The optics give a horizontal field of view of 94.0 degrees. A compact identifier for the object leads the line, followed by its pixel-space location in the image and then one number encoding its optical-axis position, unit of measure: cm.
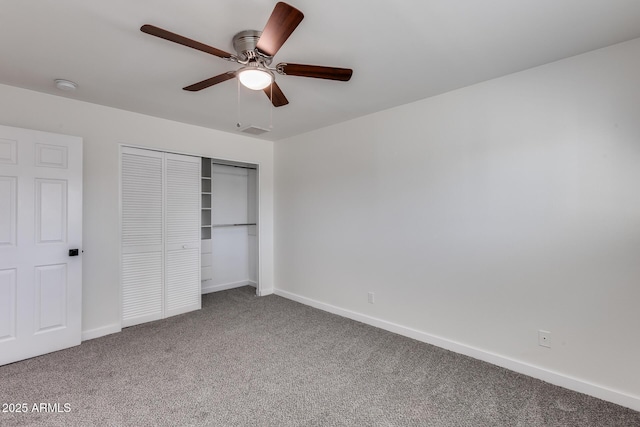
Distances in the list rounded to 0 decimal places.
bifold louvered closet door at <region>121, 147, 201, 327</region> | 347
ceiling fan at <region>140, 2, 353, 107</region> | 150
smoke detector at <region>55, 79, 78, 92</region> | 263
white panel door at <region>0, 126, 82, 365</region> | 261
